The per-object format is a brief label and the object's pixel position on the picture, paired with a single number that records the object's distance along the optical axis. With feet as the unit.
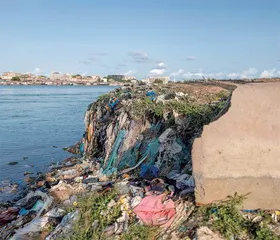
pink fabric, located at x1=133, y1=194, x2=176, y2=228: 8.79
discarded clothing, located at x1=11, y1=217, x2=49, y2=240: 10.61
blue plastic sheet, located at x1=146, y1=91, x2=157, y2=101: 18.71
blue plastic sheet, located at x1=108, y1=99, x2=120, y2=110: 20.82
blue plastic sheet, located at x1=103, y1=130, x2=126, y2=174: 16.09
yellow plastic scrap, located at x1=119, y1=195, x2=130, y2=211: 9.56
